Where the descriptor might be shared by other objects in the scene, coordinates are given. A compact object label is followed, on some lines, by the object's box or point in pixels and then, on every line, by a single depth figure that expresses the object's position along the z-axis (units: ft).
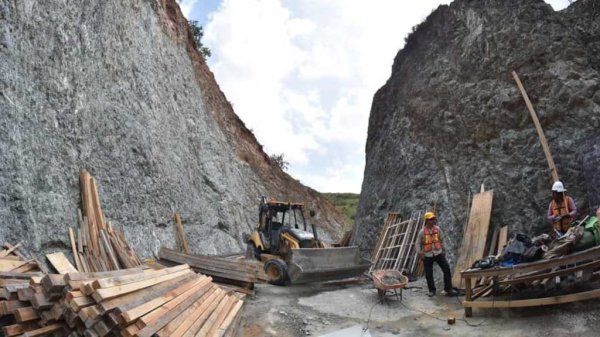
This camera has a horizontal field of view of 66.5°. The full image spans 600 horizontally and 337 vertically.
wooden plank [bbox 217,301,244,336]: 22.06
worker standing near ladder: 30.50
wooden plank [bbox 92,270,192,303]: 16.81
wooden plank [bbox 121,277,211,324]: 16.66
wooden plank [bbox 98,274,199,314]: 16.87
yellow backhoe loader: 34.78
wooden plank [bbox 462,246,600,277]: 19.99
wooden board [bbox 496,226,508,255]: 32.22
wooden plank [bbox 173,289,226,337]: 18.99
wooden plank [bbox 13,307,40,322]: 17.61
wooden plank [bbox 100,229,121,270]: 32.07
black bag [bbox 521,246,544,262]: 23.07
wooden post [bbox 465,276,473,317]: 24.91
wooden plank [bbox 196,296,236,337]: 20.54
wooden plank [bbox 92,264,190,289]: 17.33
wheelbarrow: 29.78
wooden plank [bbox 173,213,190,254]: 49.67
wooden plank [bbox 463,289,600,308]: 20.03
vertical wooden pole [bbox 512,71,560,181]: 32.67
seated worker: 26.00
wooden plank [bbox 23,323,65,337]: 17.29
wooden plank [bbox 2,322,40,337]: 17.35
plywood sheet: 32.82
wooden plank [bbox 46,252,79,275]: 28.33
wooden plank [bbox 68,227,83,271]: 31.01
